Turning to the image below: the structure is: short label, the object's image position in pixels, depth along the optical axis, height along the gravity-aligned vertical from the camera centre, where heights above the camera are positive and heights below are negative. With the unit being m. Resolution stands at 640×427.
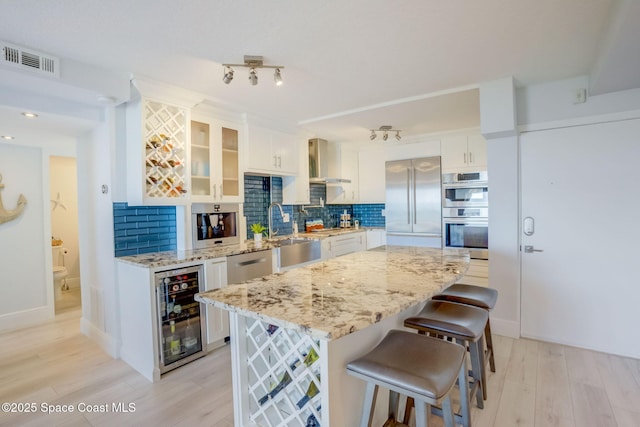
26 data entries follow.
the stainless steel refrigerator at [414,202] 4.27 +0.06
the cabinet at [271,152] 3.55 +0.70
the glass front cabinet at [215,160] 3.03 +0.52
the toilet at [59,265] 3.91 -0.73
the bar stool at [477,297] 2.03 -0.62
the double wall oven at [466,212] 3.85 -0.08
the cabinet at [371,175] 5.00 +0.53
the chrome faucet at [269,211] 3.99 -0.02
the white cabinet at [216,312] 2.69 -0.91
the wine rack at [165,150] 2.60 +0.54
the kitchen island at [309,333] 1.22 -0.58
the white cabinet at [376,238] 4.90 -0.49
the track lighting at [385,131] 4.07 +1.03
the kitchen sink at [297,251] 3.40 -0.50
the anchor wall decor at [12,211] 3.32 +0.03
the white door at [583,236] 2.51 -0.28
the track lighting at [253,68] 2.16 +1.03
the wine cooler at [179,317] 2.41 -0.88
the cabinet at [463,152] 4.03 +0.71
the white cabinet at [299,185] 4.21 +0.33
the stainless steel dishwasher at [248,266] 2.88 -0.55
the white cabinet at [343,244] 4.08 -0.52
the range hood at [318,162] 4.51 +0.68
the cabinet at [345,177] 5.02 +0.51
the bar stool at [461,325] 1.64 -0.65
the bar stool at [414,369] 1.13 -0.64
